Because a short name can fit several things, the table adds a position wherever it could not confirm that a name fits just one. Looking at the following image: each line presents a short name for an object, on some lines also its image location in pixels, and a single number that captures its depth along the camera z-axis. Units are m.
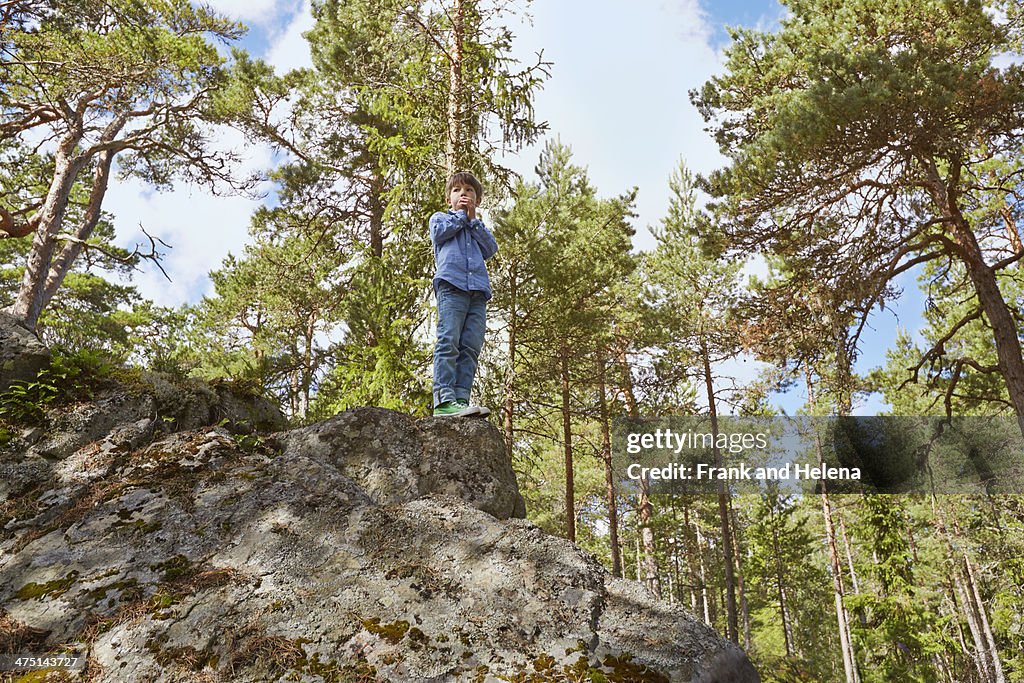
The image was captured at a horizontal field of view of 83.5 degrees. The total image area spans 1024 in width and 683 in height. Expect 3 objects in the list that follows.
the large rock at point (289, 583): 2.35
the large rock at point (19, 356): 4.71
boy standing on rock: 5.32
